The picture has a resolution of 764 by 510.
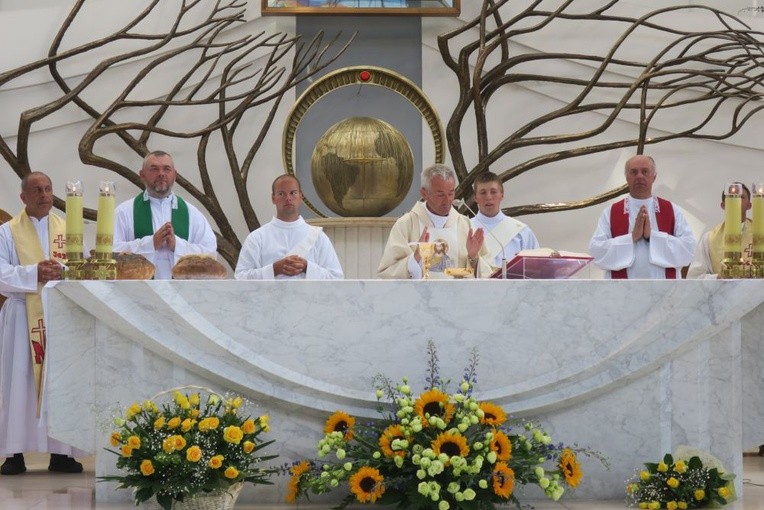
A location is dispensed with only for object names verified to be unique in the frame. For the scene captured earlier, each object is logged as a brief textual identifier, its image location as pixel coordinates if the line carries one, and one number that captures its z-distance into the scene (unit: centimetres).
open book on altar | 1023
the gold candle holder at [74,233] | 959
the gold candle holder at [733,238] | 1001
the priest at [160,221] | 1277
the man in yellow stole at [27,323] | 1244
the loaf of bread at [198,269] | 993
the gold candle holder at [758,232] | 1003
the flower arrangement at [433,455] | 870
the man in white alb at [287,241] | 1277
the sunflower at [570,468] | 912
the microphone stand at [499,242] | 1025
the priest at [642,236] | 1281
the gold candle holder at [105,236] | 959
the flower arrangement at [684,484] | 922
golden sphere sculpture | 1647
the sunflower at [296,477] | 926
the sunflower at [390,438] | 884
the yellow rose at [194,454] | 838
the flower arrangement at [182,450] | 849
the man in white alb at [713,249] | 1460
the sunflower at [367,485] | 877
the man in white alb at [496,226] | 1333
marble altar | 937
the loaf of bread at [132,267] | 1005
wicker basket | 866
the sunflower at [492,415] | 902
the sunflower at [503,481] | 869
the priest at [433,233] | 1170
